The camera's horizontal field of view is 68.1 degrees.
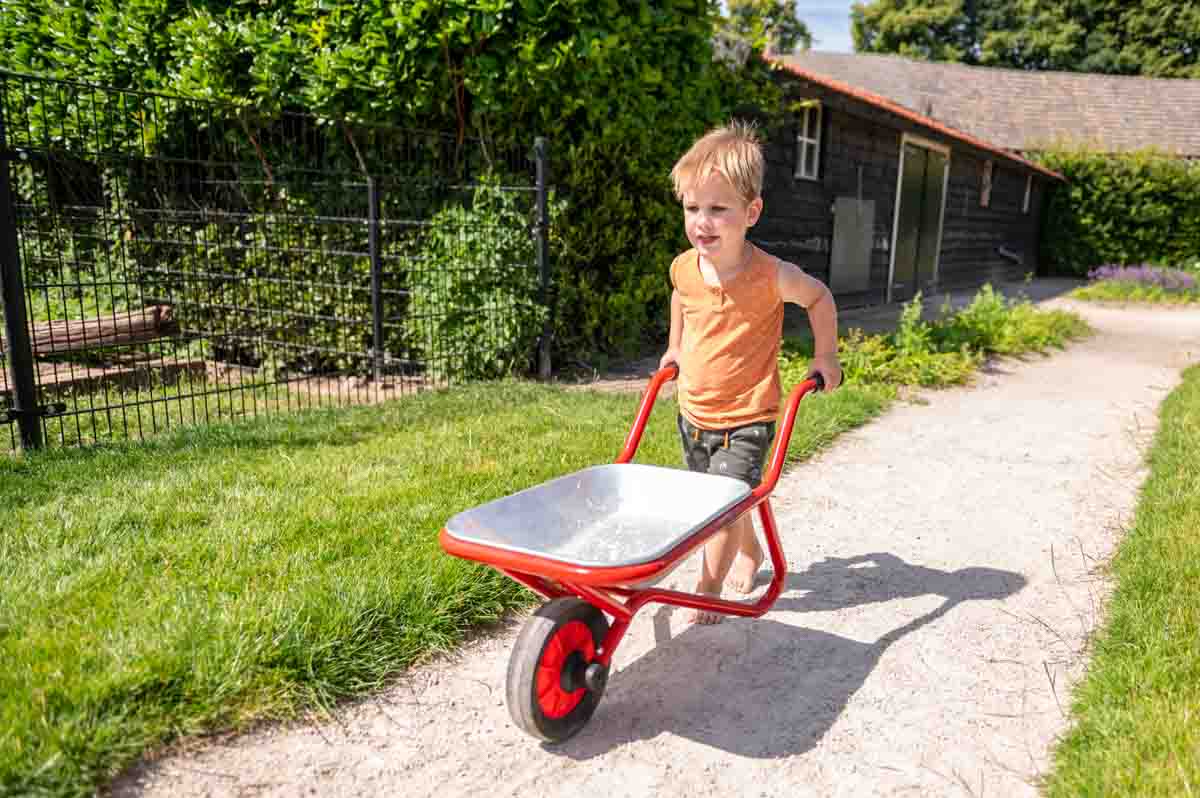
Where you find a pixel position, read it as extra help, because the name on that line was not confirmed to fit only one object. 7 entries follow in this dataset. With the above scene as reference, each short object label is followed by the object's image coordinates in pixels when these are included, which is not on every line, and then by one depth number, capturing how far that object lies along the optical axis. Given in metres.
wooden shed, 11.19
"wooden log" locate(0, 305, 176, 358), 6.68
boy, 2.74
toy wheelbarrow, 2.19
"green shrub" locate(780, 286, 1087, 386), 7.65
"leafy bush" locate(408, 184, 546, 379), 6.97
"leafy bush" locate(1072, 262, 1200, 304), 16.66
